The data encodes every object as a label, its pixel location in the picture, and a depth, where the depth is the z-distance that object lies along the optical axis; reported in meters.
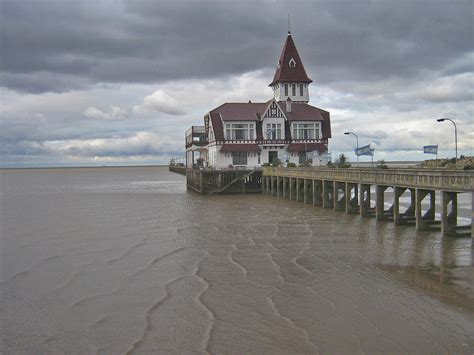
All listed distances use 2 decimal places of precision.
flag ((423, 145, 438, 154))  27.88
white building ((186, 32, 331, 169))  55.19
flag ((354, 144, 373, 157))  35.19
